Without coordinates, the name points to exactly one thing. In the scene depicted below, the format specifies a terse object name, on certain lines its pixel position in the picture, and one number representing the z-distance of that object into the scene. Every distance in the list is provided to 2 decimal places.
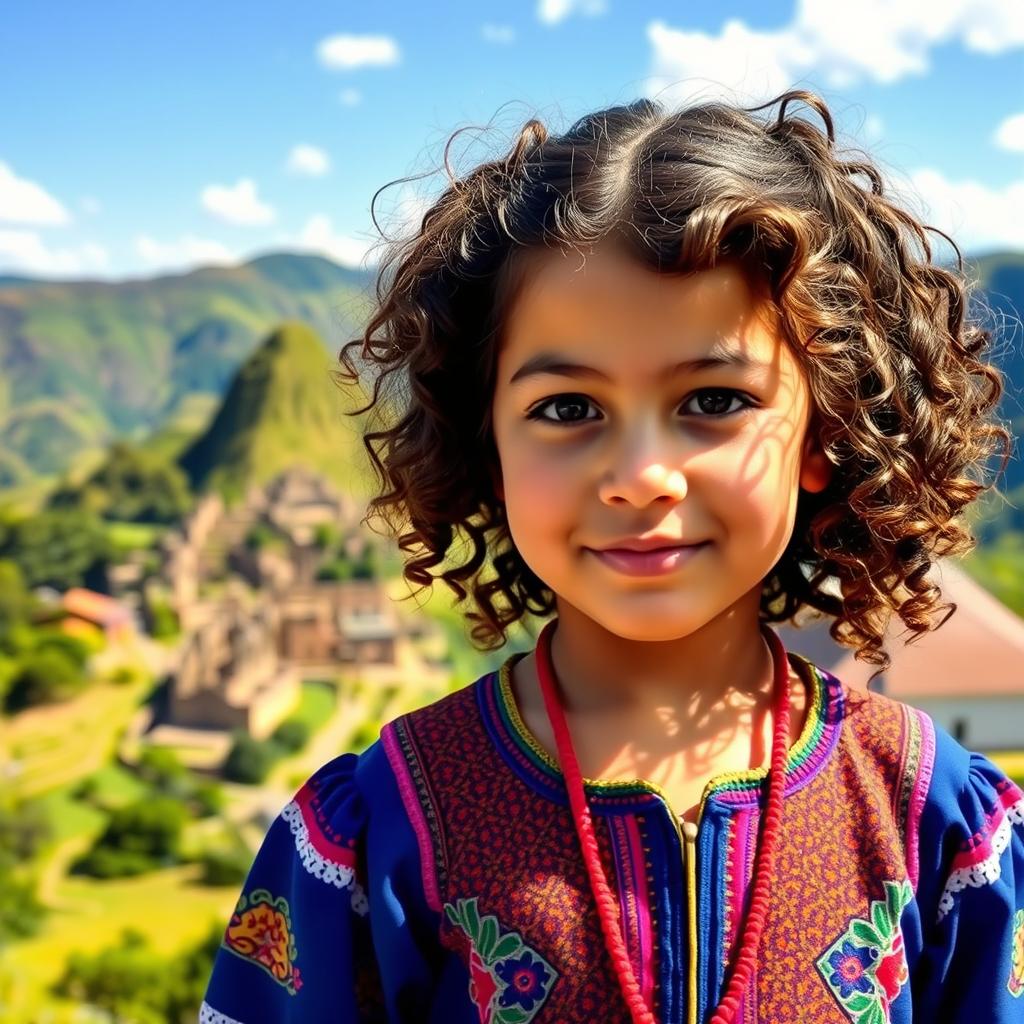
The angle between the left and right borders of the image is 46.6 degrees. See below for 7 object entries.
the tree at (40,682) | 21.92
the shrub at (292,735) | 19.78
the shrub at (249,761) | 18.41
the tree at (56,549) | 27.78
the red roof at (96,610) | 24.91
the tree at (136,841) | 17.23
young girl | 0.87
